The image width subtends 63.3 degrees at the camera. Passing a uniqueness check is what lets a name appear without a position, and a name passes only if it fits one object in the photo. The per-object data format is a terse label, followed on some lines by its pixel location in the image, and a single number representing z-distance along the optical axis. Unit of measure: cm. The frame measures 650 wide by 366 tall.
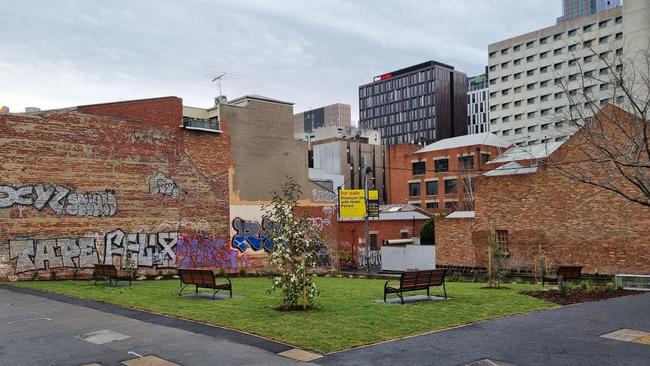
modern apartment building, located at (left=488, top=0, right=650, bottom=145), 8894
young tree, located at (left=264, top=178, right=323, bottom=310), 1319
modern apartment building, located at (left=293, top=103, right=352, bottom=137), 17431
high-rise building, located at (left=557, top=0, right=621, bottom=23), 19254
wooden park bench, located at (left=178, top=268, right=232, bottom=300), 1559
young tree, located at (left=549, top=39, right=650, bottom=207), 1265
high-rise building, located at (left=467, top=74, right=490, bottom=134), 13886
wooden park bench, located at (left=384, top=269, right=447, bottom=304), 1419
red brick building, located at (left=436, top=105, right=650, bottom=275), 2627
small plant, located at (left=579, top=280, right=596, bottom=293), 1734
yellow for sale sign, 3878
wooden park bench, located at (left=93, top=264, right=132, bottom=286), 1917
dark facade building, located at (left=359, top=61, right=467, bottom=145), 13650
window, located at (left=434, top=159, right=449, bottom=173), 7244
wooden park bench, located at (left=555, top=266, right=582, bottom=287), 2047
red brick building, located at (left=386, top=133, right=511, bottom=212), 6950
